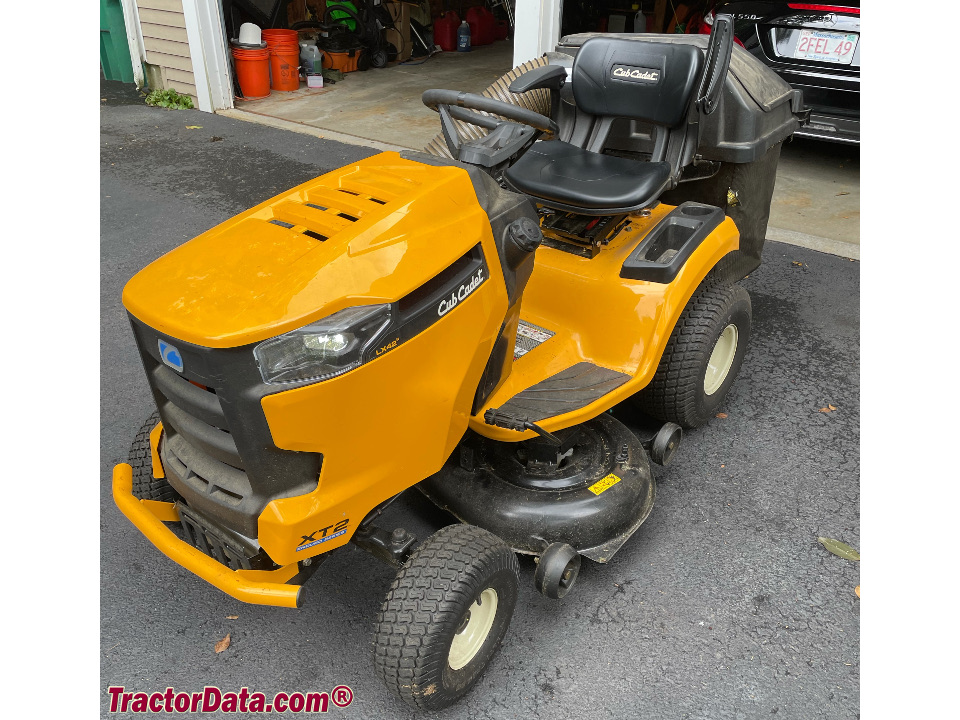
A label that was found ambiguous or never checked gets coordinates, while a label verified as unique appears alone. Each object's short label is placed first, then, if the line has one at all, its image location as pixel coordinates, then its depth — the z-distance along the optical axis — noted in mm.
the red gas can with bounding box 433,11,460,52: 9500
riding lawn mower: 1622
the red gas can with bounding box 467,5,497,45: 9828
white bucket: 7289
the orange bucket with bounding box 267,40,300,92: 7547
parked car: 4902
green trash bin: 7980
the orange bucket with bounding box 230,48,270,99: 7250
